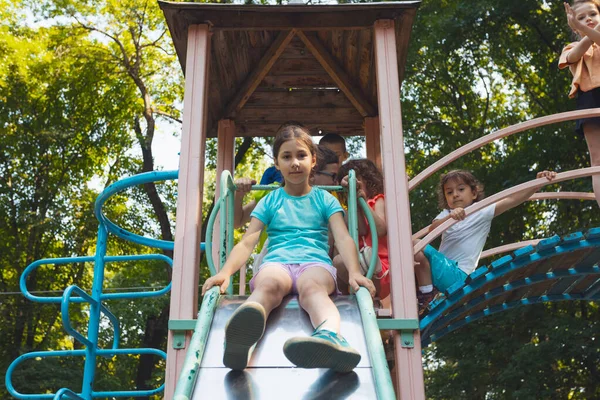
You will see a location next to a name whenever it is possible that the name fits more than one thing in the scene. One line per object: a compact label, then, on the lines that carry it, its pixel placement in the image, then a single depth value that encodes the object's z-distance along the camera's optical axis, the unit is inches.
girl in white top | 199.3
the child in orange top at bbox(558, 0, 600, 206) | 219.1
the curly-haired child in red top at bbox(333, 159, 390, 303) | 181.3
